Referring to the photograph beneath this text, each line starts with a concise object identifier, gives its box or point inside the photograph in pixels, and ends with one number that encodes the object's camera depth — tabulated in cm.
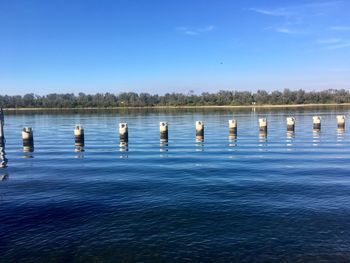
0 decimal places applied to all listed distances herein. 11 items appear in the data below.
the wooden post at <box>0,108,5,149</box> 3113
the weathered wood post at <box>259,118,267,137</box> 3659
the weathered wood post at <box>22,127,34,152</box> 3069
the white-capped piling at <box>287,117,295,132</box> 3838
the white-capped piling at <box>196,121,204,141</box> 3459
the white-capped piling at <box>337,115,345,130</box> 4085
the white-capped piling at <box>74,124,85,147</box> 3169
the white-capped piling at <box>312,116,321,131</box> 3972
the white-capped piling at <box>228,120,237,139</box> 3528
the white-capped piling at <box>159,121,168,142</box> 3362
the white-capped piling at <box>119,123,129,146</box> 3247
